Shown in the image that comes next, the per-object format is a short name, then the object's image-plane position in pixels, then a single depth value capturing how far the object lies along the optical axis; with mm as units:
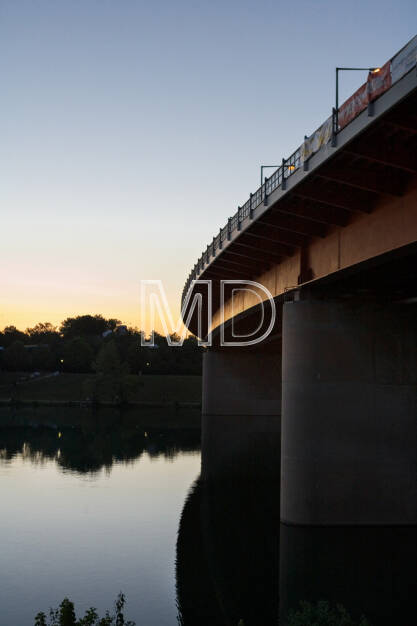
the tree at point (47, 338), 176900
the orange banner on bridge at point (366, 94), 13695
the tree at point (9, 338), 176875
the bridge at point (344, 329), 17797
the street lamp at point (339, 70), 14876
